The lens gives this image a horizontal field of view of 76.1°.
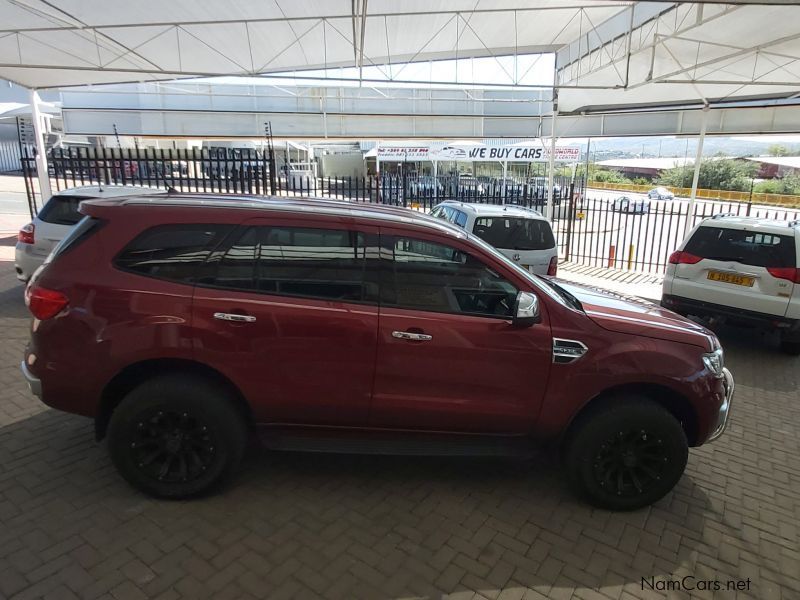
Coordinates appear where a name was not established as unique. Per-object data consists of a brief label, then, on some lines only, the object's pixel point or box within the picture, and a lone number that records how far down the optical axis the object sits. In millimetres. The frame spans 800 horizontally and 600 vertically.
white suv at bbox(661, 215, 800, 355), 6078
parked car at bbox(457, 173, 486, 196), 21291
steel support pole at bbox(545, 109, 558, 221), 12135
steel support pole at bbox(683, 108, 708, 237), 11203
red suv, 2957
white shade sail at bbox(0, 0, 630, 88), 7898
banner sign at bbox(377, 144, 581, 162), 20766
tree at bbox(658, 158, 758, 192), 40875
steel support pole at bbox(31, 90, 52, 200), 11570
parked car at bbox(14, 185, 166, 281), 6492
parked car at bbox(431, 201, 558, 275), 7496
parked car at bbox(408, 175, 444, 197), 14214
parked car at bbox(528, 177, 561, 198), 16977
